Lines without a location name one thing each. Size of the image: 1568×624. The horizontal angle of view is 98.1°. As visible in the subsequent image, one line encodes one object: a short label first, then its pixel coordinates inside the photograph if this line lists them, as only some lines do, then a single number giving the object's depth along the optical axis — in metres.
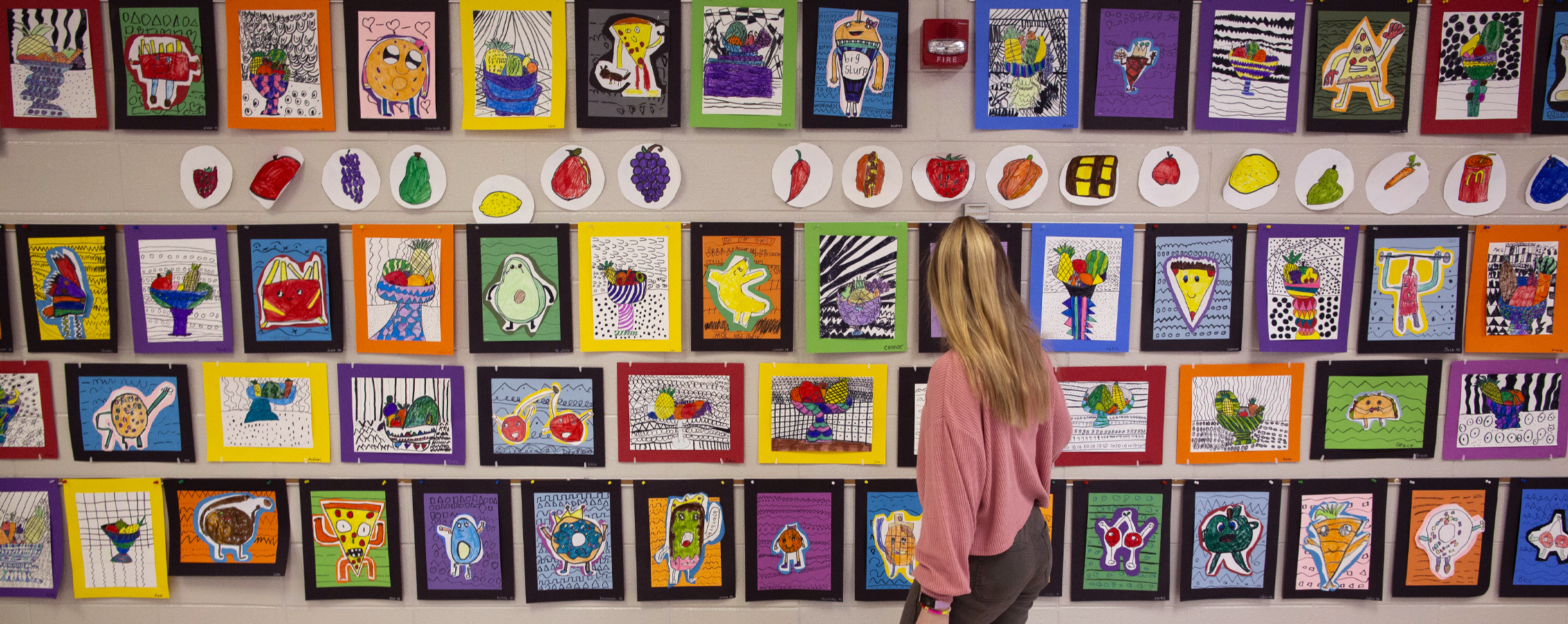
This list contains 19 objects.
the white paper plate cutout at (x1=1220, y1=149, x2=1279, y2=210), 1.96
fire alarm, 1.85
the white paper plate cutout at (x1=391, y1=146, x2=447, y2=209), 1.95
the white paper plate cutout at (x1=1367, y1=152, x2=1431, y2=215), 1.97
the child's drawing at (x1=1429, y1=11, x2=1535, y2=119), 1.93
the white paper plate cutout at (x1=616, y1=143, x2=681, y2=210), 1.95
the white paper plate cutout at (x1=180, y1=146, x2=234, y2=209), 1.96
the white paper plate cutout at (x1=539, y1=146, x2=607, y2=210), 1.95
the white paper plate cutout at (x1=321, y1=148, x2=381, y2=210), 1.96
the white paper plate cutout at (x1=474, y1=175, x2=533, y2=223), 1.96
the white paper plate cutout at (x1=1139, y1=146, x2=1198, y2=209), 1.96
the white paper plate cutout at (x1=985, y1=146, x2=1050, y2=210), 1.95
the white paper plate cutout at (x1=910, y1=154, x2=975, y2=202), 1.94
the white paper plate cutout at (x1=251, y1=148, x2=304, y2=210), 1.96
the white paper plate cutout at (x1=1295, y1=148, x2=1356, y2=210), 1.97
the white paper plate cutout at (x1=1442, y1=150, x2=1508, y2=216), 1.97
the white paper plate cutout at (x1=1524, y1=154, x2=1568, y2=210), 1.97
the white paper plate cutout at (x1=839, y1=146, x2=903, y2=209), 1.94
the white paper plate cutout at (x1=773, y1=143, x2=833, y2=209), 1.94
